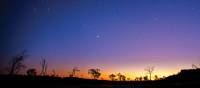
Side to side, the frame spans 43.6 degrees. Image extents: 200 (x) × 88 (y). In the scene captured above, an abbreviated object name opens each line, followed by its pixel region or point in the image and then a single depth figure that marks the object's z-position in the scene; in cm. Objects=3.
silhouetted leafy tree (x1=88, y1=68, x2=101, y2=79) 15325
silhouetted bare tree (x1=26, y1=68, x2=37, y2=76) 13798
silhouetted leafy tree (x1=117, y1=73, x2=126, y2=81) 17100
